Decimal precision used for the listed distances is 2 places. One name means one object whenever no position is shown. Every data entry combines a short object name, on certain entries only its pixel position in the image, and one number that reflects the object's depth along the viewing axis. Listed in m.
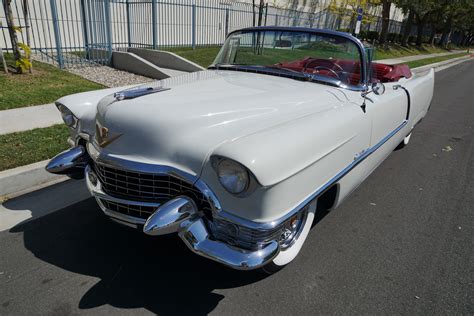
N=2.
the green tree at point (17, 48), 6.88
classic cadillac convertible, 1.98
